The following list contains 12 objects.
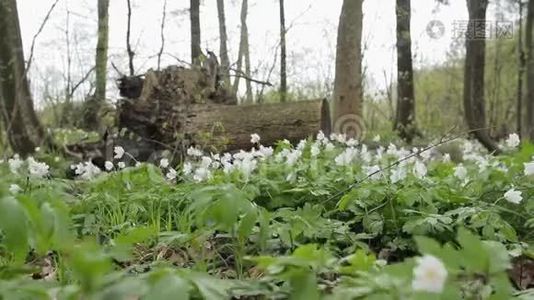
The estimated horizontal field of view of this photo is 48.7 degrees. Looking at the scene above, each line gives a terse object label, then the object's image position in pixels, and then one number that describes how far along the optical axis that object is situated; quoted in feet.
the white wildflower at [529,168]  7.61
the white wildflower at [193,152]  13.97
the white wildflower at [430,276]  3.27
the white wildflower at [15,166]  11.36
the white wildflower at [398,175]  9.30
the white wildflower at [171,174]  11.38
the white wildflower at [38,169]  9.86
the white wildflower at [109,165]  11.78
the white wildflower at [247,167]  10.27
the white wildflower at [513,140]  11.48
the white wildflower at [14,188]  8.31
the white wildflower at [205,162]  11.37
